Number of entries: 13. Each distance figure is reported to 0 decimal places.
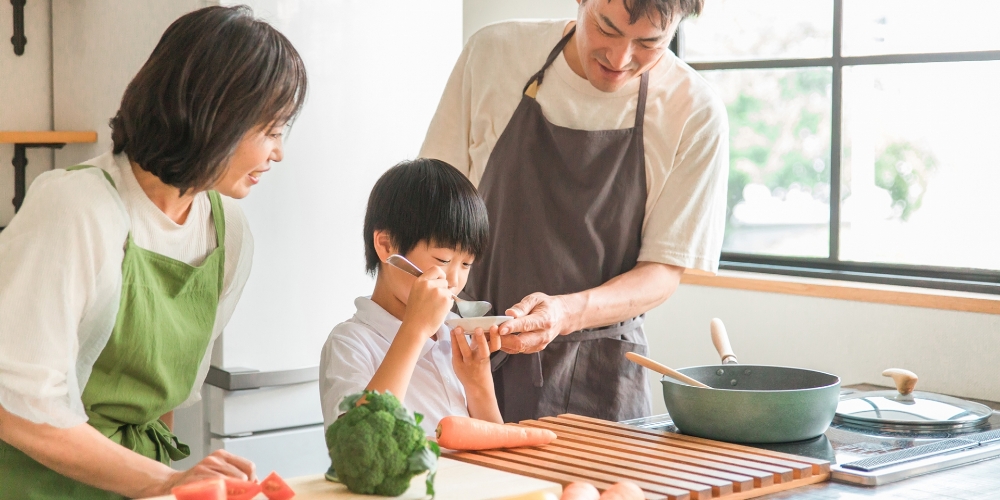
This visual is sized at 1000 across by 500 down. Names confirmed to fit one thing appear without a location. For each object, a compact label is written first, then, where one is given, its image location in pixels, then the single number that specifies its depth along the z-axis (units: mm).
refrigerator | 2365
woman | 1103
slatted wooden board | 1137
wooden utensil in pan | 1396
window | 2617
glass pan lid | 1476
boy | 1529
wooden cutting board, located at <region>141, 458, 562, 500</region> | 1041
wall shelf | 2678
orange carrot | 1254
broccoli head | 1000
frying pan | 1316
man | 1737
